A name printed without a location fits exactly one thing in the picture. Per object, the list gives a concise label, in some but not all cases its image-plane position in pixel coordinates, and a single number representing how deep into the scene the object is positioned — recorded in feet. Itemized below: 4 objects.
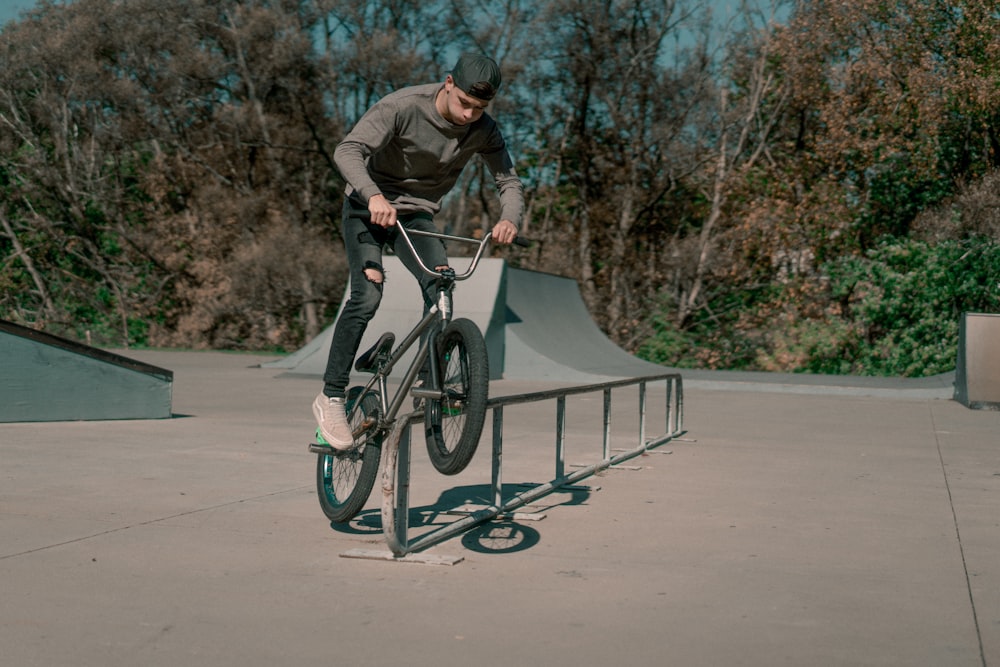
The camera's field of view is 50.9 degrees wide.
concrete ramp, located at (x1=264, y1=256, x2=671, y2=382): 50.65
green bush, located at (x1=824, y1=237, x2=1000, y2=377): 59.93
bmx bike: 13.38
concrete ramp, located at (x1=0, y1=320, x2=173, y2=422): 26.53
